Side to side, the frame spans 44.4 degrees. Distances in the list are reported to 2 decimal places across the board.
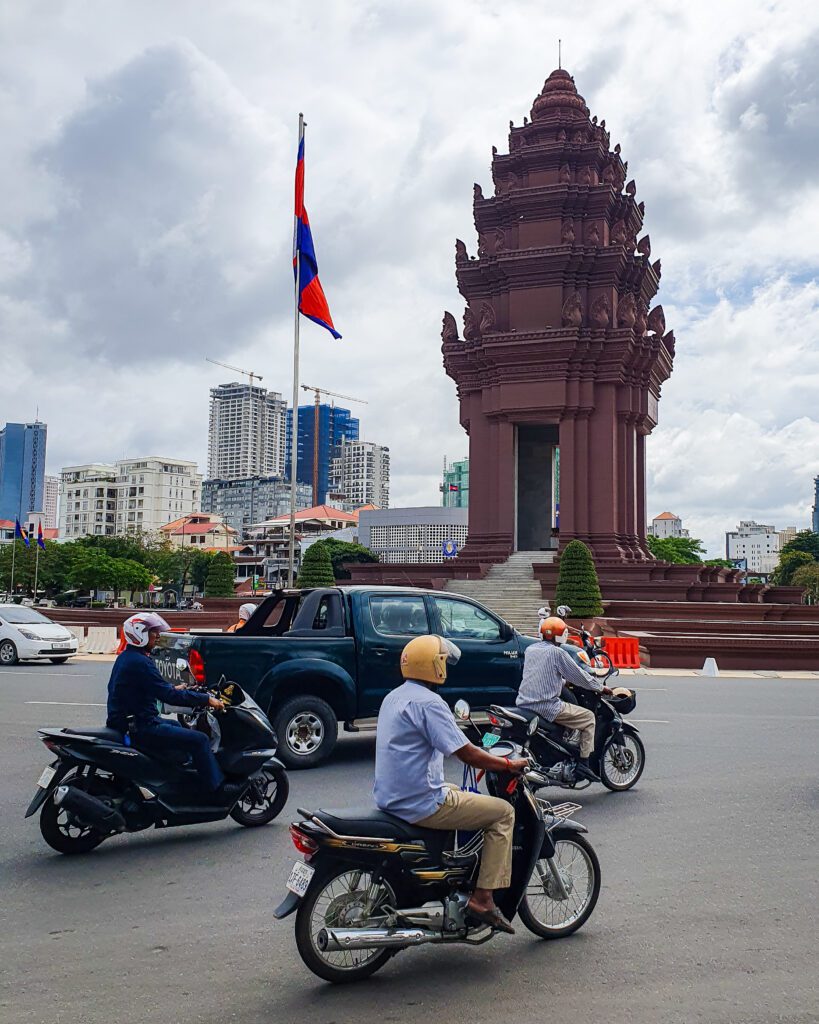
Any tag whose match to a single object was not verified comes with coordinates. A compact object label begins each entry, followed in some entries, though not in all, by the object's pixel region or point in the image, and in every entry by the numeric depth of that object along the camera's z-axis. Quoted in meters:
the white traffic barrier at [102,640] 28.05
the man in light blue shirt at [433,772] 4.96
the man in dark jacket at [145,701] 7.37
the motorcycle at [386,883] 4.77
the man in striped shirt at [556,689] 8.95
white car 23.53
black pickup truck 10.20
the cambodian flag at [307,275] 23.72
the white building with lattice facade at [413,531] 97.94
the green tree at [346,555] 87.47
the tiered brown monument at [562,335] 37.22
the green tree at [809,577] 84.62
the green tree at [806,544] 107.12
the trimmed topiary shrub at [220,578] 38.15
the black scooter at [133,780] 7.10
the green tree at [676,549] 88.19
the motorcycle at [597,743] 8.82
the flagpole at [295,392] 20.50
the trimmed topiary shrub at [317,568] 34.47
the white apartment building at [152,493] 159.12
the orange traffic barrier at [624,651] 22.84
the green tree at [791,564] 98.62
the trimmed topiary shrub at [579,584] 29.11
